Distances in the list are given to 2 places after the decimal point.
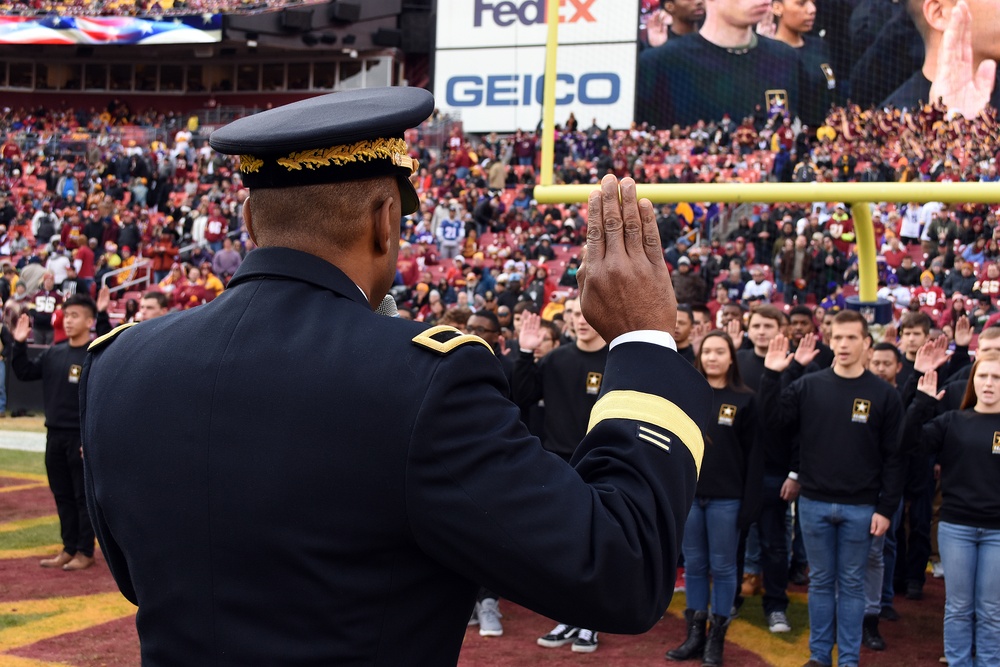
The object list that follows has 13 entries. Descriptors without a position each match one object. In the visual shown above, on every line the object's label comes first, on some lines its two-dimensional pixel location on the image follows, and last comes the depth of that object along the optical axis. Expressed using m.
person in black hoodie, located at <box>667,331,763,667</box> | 5.81
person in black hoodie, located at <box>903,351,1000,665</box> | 5.08
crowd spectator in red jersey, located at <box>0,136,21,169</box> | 29.41
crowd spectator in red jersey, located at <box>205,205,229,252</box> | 22.88
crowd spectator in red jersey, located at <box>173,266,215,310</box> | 17.70
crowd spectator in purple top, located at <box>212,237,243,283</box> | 19.53
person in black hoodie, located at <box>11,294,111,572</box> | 7.34
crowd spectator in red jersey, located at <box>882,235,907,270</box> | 16.16
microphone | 1.64
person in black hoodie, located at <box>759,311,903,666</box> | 5.51
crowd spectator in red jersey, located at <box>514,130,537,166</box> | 24.55
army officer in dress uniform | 1.30
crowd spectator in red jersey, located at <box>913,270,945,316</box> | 14.59
